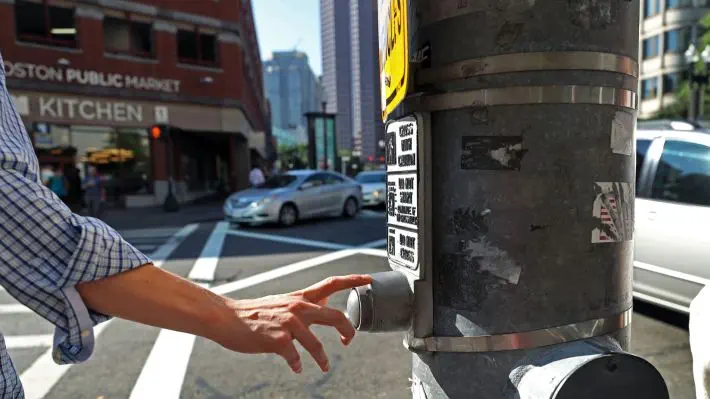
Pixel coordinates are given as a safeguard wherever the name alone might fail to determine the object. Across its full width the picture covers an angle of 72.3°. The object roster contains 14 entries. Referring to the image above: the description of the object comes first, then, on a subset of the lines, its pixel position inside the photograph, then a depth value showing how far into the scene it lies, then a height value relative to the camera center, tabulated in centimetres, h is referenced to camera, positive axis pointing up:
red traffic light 1775 +85
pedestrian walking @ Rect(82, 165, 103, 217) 1614 -119
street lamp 1588 +202
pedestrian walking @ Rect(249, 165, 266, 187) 2132 -102
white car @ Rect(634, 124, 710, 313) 446 -73
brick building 1970 +329
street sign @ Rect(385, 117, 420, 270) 130 -12
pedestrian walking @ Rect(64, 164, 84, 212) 1956 -128
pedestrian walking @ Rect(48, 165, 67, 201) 1572 -83
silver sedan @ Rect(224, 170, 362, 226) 1285 -132
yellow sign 127 +27
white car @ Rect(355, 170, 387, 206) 1784 -155
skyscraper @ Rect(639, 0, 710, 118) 4122 +862
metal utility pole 117 -10
